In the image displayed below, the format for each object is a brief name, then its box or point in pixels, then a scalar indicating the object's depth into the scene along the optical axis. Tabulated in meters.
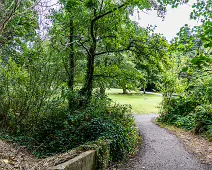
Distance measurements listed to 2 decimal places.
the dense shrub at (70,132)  4.95
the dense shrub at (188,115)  8.29
